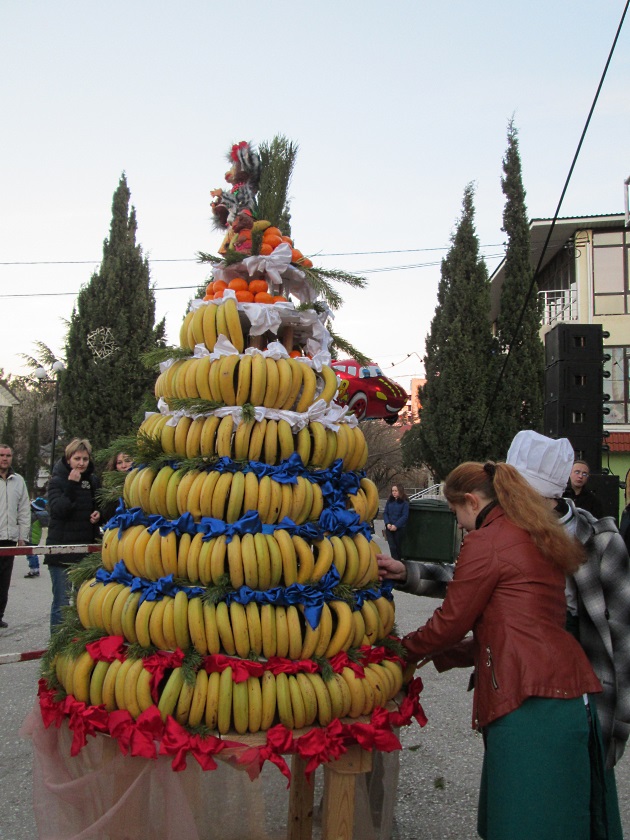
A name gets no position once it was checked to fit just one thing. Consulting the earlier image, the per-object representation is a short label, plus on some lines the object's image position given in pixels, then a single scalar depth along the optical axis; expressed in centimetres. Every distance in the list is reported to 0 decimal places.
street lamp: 1855
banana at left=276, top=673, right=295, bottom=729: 221
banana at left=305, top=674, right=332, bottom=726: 225
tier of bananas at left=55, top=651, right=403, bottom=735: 221
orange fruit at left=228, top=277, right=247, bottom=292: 299
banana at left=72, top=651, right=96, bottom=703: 235
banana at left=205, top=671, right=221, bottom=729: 220
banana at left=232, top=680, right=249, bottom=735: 220
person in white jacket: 643
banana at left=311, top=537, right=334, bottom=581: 244
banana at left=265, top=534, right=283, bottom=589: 235
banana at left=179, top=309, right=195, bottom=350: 284
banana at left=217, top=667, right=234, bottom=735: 220
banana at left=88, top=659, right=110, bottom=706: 232
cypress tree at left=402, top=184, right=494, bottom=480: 1884
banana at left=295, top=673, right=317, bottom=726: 223
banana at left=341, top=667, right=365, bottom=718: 231
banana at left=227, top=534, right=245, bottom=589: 231
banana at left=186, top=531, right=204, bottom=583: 236
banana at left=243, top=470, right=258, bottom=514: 240
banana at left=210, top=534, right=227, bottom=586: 233
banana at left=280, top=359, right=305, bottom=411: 268
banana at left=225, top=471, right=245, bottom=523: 239
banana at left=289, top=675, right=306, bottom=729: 222
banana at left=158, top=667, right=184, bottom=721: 221
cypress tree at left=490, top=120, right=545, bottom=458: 1844
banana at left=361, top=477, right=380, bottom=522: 278
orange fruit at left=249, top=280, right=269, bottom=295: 302
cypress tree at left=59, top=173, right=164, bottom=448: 1905
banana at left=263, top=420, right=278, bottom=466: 253
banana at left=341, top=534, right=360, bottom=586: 252
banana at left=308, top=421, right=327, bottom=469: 261
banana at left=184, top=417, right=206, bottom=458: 256
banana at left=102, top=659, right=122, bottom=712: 229
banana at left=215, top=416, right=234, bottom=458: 251
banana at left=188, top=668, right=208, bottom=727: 220
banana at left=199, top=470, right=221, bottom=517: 241
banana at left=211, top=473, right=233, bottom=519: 241
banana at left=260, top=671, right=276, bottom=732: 221
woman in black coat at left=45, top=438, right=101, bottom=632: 546
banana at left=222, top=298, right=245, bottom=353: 275
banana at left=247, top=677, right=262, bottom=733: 220
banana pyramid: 226
